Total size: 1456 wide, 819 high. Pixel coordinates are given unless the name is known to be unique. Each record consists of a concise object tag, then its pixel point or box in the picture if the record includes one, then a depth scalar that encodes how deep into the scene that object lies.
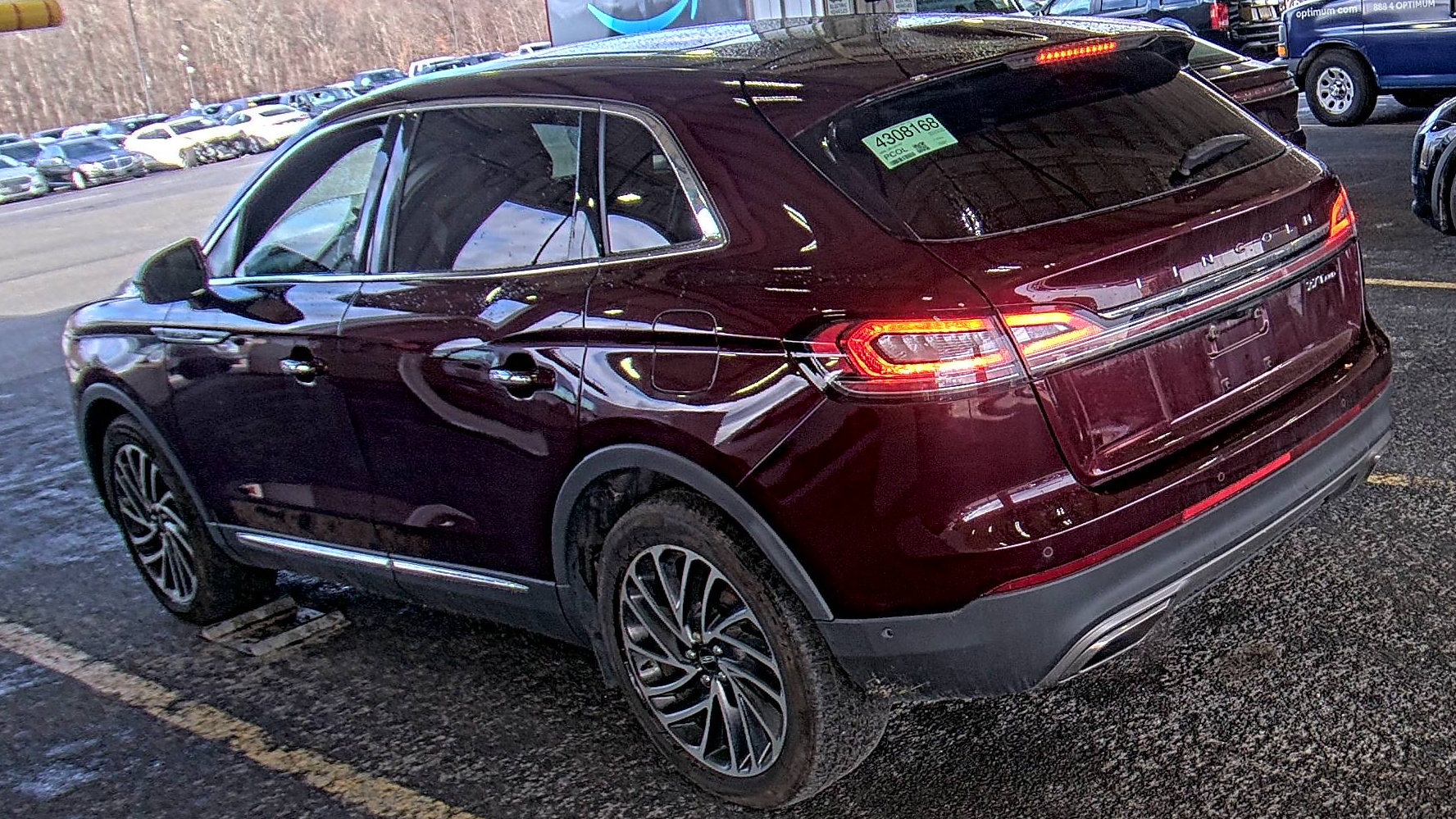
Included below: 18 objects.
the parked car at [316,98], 46.16
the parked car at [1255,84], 9.16
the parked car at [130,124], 45.67
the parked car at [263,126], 42.00
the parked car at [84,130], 45.30
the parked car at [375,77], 51.36
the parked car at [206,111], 46.06
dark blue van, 13.66
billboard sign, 16.22
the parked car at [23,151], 37.66
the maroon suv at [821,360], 2.88
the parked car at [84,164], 37.62
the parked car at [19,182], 35.69
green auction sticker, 3.14
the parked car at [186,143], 40.25
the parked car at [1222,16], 18.55
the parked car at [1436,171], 7.75
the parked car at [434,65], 40.40
